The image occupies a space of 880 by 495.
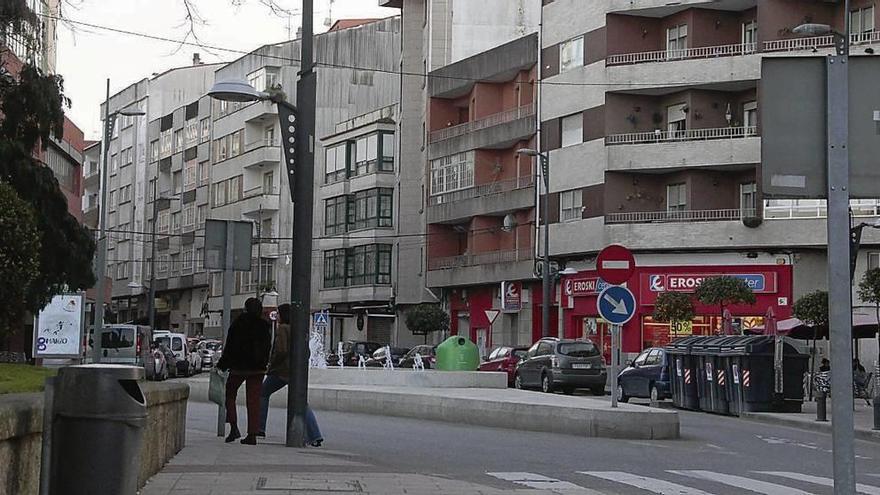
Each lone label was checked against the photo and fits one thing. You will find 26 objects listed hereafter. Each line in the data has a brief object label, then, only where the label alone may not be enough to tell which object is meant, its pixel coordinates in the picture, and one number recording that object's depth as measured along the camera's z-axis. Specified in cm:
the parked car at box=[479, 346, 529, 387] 4781
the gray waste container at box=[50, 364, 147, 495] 589
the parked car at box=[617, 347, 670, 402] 3591
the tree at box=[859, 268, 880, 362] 3591
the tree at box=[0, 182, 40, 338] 2250
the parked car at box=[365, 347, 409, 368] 5503
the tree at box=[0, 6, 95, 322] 3231
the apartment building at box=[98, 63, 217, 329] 11125
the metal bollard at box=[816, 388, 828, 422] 2759
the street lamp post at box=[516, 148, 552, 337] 5506
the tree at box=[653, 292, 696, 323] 5025
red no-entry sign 2181
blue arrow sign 2183
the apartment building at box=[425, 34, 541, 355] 6244
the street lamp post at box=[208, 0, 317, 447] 1625
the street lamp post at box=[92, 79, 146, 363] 4556
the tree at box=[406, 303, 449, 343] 6694
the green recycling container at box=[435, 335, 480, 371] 3228
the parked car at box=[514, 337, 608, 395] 4156
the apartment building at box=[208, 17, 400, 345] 8269
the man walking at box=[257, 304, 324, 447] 1684
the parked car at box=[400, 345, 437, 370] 5251
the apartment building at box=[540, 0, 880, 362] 5134
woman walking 1620
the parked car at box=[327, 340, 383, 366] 6022
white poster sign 4056
